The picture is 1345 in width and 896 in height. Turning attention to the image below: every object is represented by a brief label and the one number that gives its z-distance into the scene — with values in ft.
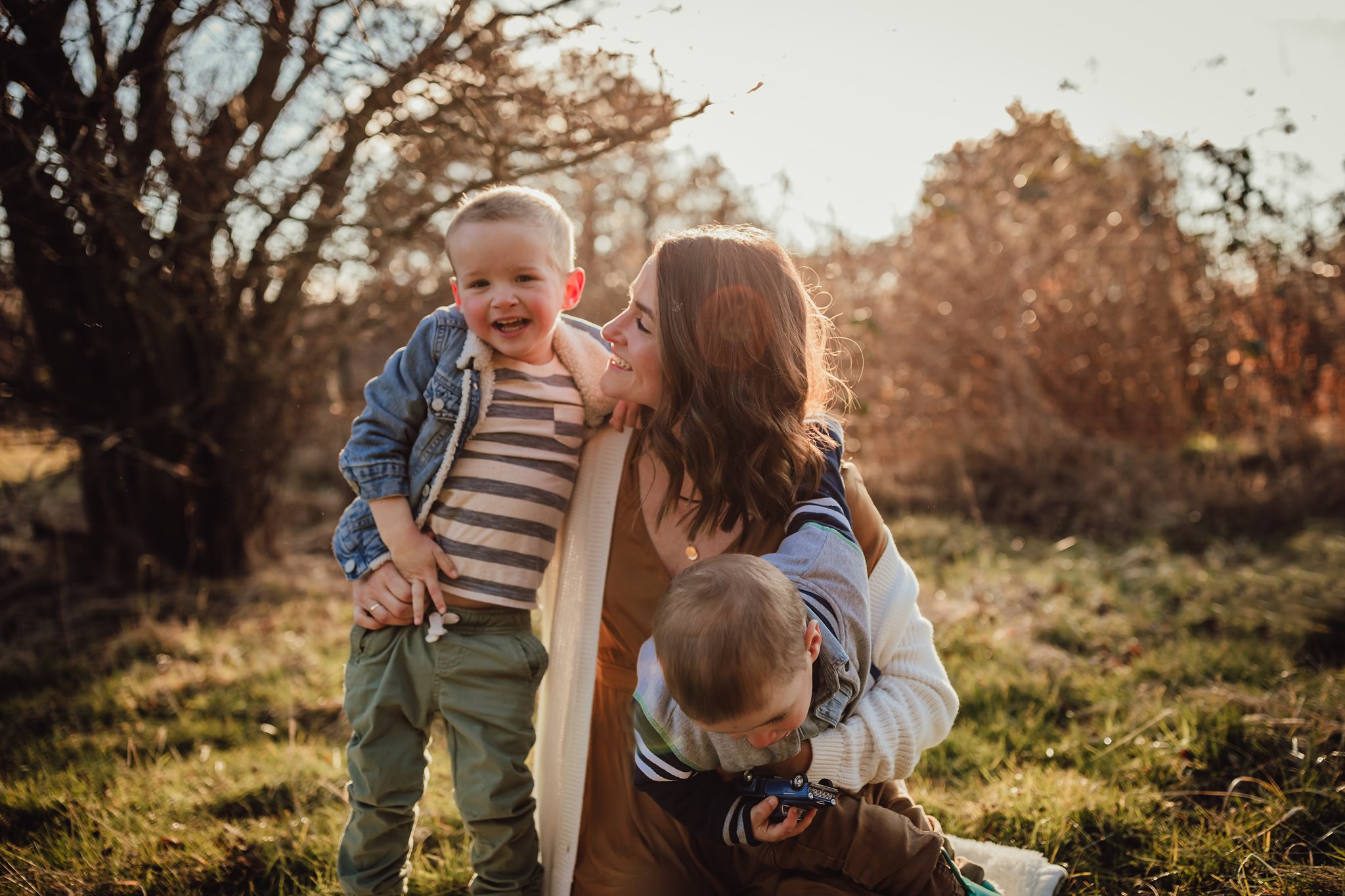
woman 6.19
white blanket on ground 6.96
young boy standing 6.67
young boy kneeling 4.84
